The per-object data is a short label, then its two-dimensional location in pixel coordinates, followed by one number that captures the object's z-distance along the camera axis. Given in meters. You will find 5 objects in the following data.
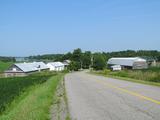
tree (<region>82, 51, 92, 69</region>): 133.36
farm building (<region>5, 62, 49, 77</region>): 82.81
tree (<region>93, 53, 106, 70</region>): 112.81
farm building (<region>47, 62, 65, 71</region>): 122.04
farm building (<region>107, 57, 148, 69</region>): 103.69
